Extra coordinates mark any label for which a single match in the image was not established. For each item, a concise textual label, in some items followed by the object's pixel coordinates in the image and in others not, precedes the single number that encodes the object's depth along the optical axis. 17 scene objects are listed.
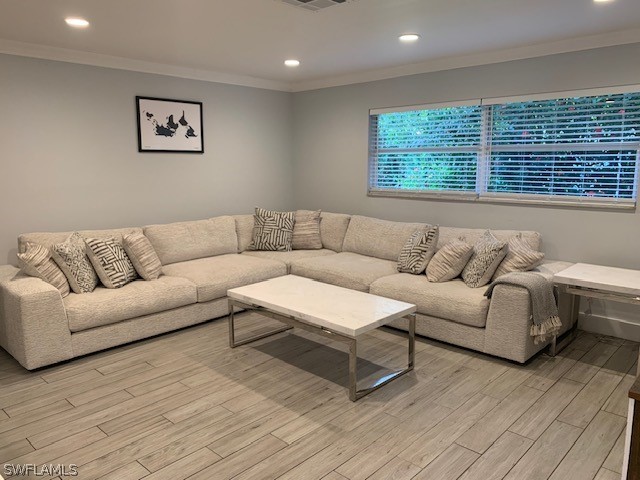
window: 3.71
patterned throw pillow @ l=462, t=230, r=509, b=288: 3.65
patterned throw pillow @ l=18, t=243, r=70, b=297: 3.44
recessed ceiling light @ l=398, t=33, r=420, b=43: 3.59
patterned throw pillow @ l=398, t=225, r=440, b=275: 4.14
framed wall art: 4.67
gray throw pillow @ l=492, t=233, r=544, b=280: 3.61
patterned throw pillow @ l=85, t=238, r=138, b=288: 3.74
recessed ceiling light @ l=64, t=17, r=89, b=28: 3.18
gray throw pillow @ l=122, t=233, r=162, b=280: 3.98
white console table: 3.05
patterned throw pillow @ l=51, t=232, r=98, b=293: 3.53
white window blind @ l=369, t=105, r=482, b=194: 4.55
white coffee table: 2.83
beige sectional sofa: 3.21
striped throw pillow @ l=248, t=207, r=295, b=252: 5.15
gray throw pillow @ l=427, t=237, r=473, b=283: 3.86
